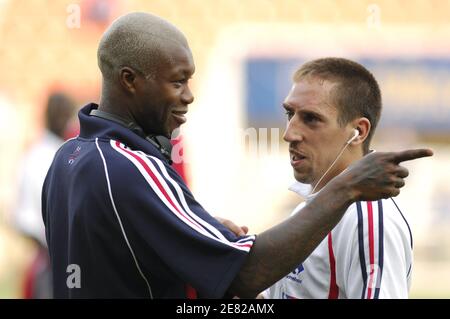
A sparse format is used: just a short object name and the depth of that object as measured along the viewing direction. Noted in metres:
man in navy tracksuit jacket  5.31
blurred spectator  13.34
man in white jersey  5.91
